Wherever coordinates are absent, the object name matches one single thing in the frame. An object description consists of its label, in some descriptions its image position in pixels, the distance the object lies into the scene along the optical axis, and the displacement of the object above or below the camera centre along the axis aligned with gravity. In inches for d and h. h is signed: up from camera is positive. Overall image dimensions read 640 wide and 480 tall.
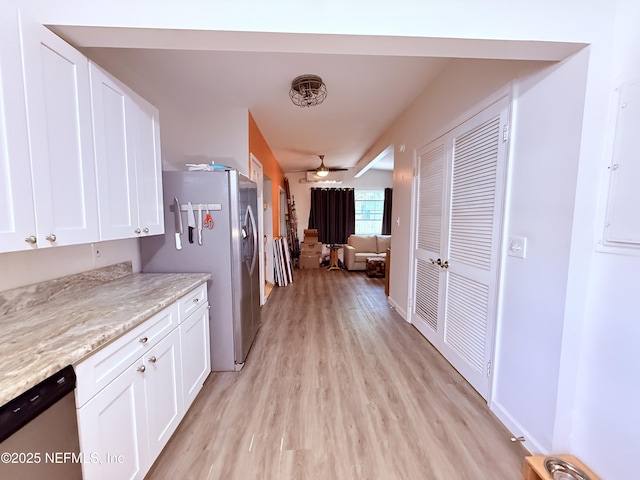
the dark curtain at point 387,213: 283.6 +6.4
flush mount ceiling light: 92.9 +48.0
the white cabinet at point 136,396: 36.0 -31.4
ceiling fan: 220.9 +41.3
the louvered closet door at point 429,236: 96.3 -6.3
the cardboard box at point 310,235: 253.3 -16.8
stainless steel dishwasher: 26.3 -24.6
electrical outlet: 65.9 -9.4
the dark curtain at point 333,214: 283.6 +4.8
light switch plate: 58.5 -6.0
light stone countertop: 30.2 -17.6
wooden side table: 254.4 -40.1
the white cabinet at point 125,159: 52.0 +12.7
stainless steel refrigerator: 79.6 -9.3
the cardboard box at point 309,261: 256.4 -42.6
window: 291.0 +8.6
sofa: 245.3 -27.8
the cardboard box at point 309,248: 254.4 -29.7
